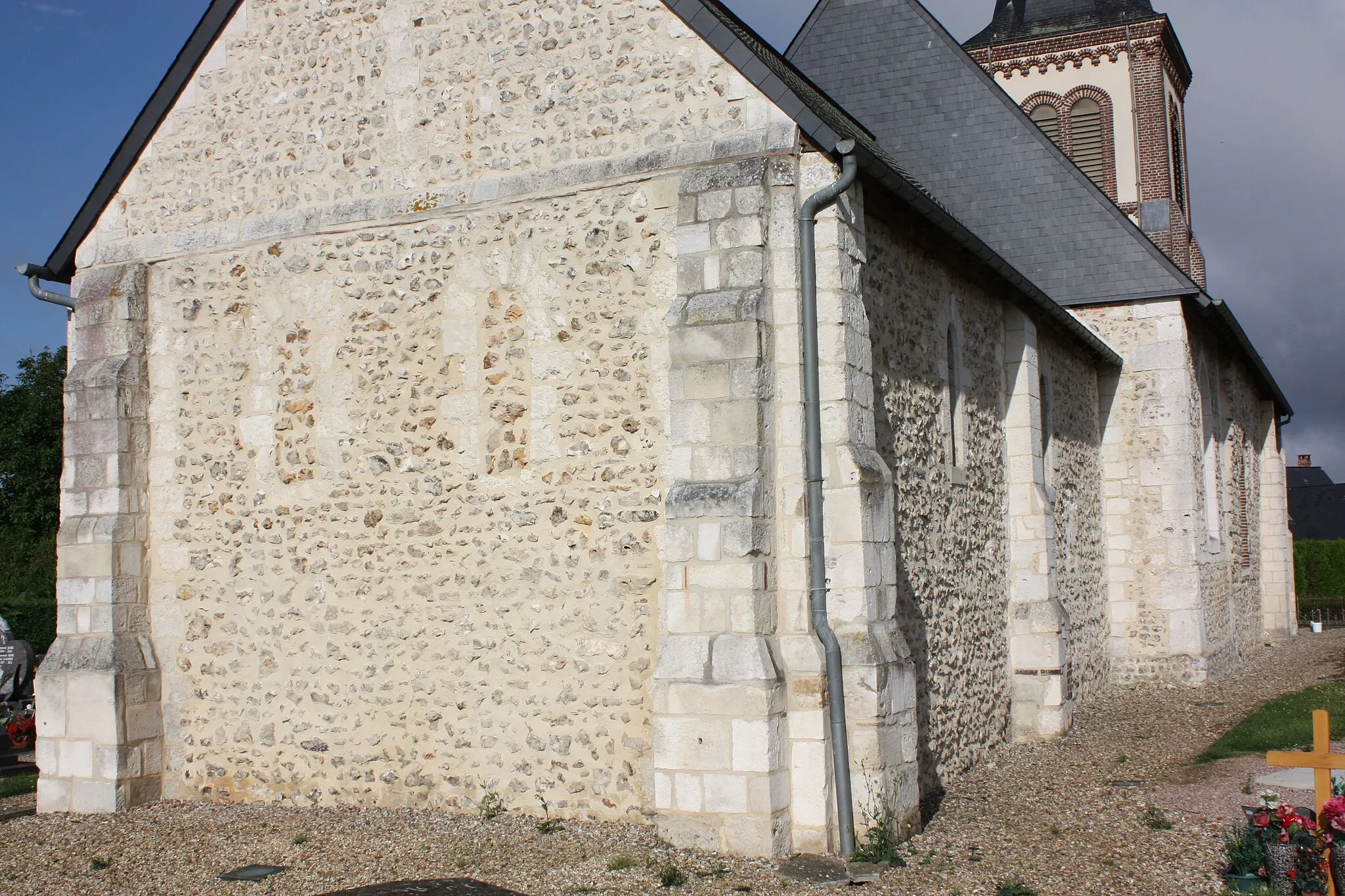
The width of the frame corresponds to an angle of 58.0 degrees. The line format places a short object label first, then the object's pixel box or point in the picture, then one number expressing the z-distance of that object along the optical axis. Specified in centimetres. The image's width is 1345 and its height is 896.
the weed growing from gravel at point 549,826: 706
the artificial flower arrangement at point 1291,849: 531
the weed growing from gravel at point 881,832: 643
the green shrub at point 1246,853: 566
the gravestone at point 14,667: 1166
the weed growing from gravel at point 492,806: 740
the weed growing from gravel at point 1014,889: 584
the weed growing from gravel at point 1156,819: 709
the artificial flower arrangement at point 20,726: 1087
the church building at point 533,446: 671
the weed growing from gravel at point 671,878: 598
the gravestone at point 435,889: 497
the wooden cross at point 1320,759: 539
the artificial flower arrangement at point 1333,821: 518
